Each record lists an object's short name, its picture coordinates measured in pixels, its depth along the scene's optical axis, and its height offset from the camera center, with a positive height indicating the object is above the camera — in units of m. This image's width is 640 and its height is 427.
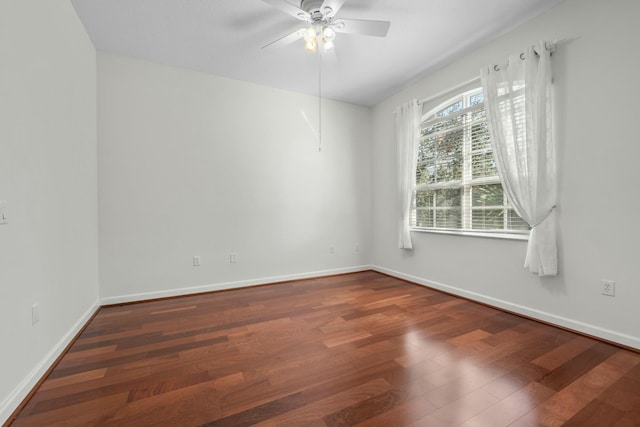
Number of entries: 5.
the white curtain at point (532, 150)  2.34 +0.53
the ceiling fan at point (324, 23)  2.09 +1.59
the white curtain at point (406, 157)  3.71 +0.74
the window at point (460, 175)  2.87 +0.40
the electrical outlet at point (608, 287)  2.05 -0.62
